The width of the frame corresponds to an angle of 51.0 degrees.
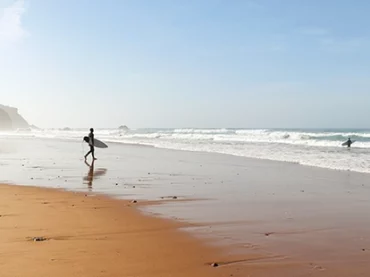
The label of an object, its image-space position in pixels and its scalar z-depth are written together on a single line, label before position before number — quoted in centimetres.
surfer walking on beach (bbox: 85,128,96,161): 2239
